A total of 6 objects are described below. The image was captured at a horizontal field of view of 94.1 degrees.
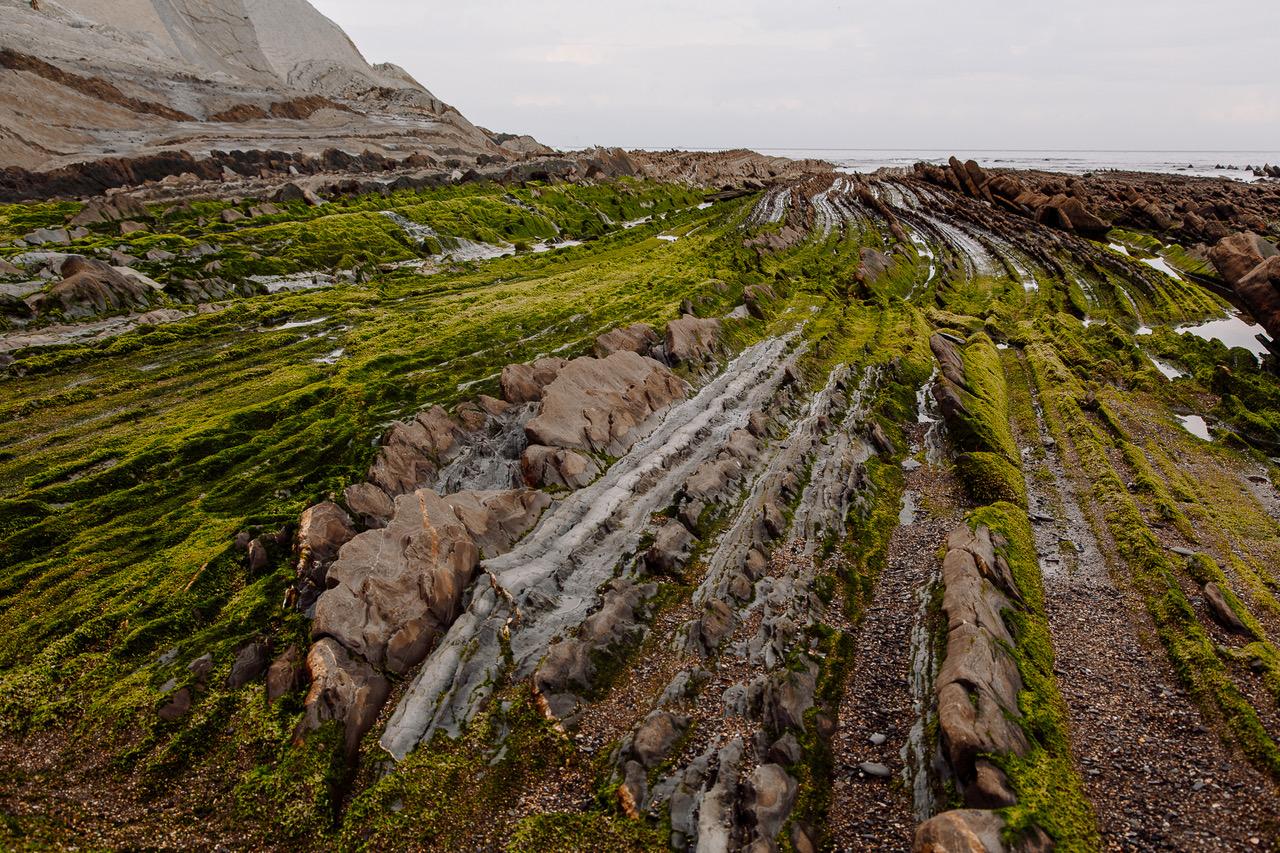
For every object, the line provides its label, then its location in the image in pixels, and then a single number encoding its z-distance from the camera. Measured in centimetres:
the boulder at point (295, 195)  6250
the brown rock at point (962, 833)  1036
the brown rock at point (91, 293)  3466
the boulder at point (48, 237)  4209
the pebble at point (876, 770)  1304
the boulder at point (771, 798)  1183
